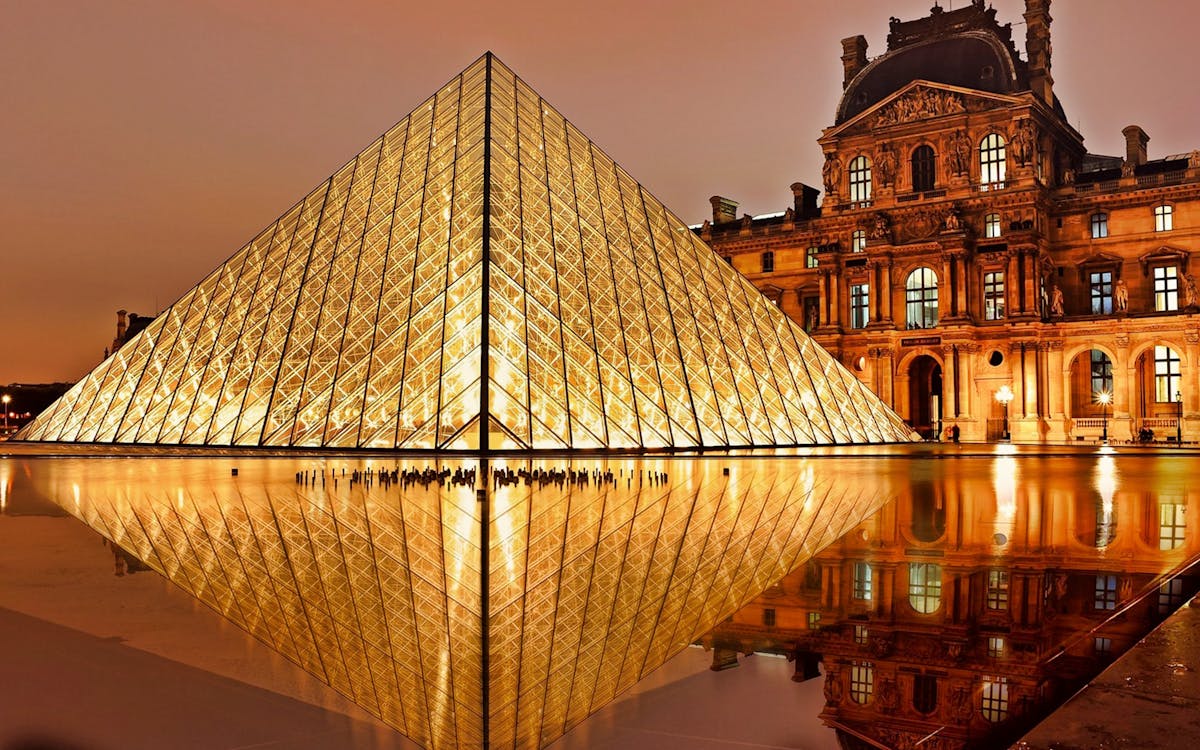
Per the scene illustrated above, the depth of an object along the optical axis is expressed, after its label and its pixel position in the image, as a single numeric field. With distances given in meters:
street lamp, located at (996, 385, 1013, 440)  44.89
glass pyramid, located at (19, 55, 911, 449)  23.11
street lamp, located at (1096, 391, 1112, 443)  44.06
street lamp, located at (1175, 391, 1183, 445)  40.19
